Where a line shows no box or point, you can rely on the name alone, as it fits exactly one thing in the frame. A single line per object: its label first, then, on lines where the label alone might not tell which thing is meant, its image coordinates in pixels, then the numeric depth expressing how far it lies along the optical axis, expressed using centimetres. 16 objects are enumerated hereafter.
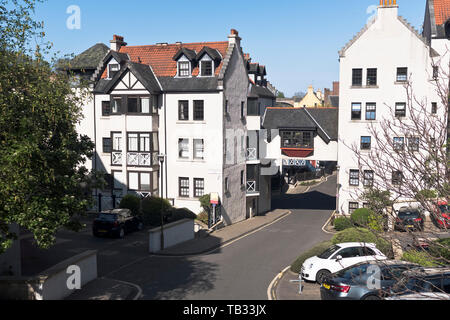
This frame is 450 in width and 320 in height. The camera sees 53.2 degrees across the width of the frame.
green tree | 1288
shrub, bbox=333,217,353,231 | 3333
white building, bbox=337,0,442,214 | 3606
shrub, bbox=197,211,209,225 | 3478
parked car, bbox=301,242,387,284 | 1992
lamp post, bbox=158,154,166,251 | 2683
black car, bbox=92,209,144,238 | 2966
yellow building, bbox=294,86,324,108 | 10056
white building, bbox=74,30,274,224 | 3562
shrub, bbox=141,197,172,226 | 3375
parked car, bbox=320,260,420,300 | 1519
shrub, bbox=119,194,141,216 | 3409
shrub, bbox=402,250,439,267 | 1571
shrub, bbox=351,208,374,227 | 3378
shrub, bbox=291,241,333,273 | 2200
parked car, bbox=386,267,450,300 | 1184
